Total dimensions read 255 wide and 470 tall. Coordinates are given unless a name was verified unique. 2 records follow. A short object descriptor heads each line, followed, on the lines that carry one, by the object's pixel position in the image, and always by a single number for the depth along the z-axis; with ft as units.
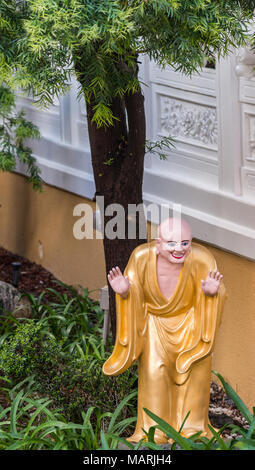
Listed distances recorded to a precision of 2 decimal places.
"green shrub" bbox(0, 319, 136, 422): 35.17
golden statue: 31.35
